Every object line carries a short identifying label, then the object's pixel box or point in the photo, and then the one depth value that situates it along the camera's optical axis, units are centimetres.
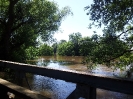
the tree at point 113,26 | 586
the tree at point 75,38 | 4965
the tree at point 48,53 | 4695
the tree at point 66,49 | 5206
